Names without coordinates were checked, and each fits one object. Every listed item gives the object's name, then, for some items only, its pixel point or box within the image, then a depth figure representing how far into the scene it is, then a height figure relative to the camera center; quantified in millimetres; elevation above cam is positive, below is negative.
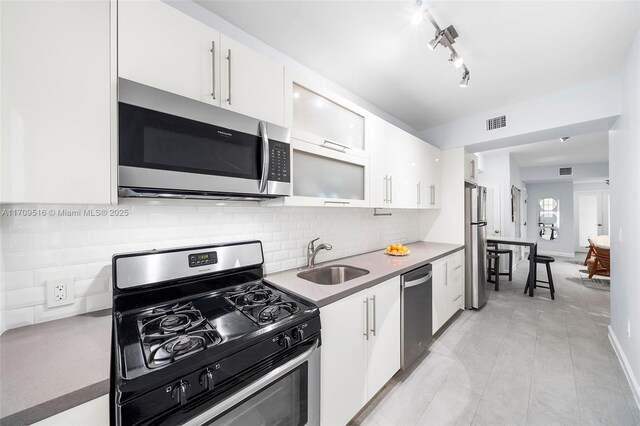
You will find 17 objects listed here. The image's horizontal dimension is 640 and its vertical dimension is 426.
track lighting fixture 1495 +1234
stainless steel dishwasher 1948 -868
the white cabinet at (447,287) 2525 -867
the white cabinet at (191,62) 1011 +733
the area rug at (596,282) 4359 -1339
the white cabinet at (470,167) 3400 +666
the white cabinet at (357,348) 1354 -868
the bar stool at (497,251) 4199 -691
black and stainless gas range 750 -481
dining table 3830 -691
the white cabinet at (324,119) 1592 +700
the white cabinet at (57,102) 785 +392
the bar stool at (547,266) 3813 -877
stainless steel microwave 982 +305
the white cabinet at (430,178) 3032 +462
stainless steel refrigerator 3324 -556
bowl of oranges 2533 -396
